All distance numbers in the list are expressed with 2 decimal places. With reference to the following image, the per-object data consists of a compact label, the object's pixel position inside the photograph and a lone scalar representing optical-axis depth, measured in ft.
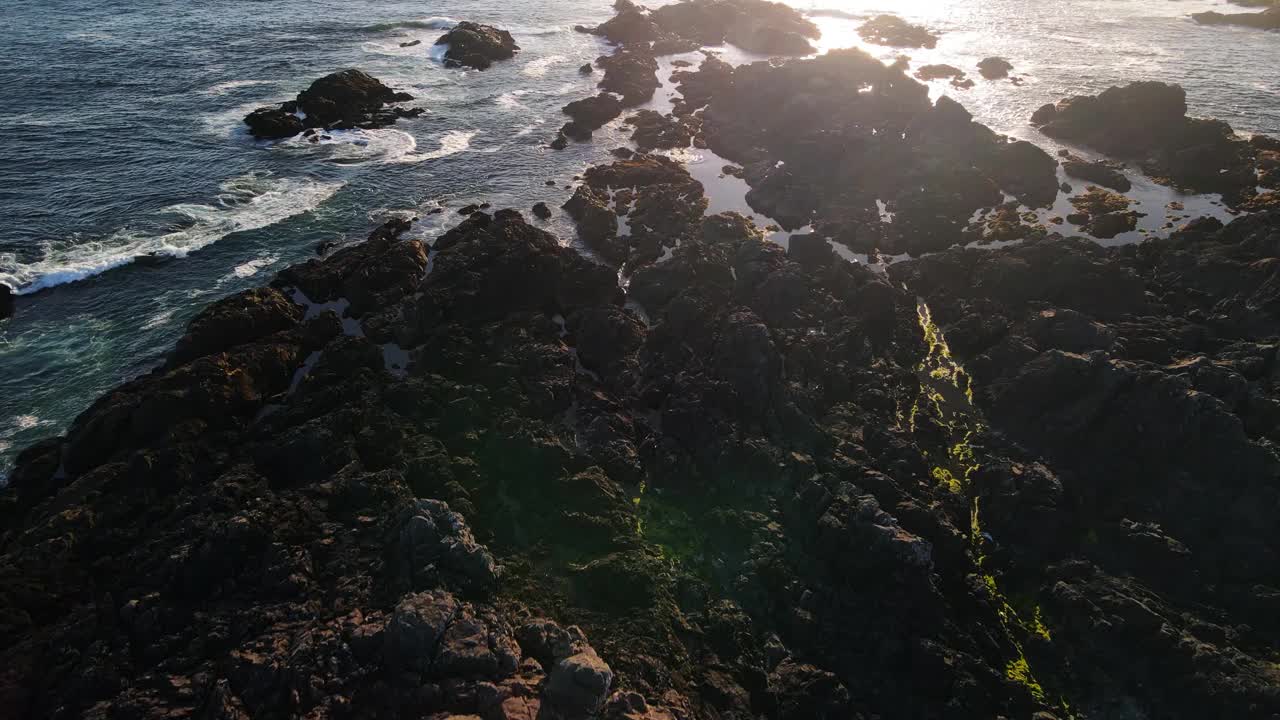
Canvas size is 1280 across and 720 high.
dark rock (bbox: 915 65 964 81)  277.23
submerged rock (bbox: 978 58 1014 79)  279.08
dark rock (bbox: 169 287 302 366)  119.55
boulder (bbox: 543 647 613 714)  68.54
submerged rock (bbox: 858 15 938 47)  321.93
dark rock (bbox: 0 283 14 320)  131.85
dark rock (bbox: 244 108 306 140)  207.31
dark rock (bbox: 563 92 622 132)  233.14
